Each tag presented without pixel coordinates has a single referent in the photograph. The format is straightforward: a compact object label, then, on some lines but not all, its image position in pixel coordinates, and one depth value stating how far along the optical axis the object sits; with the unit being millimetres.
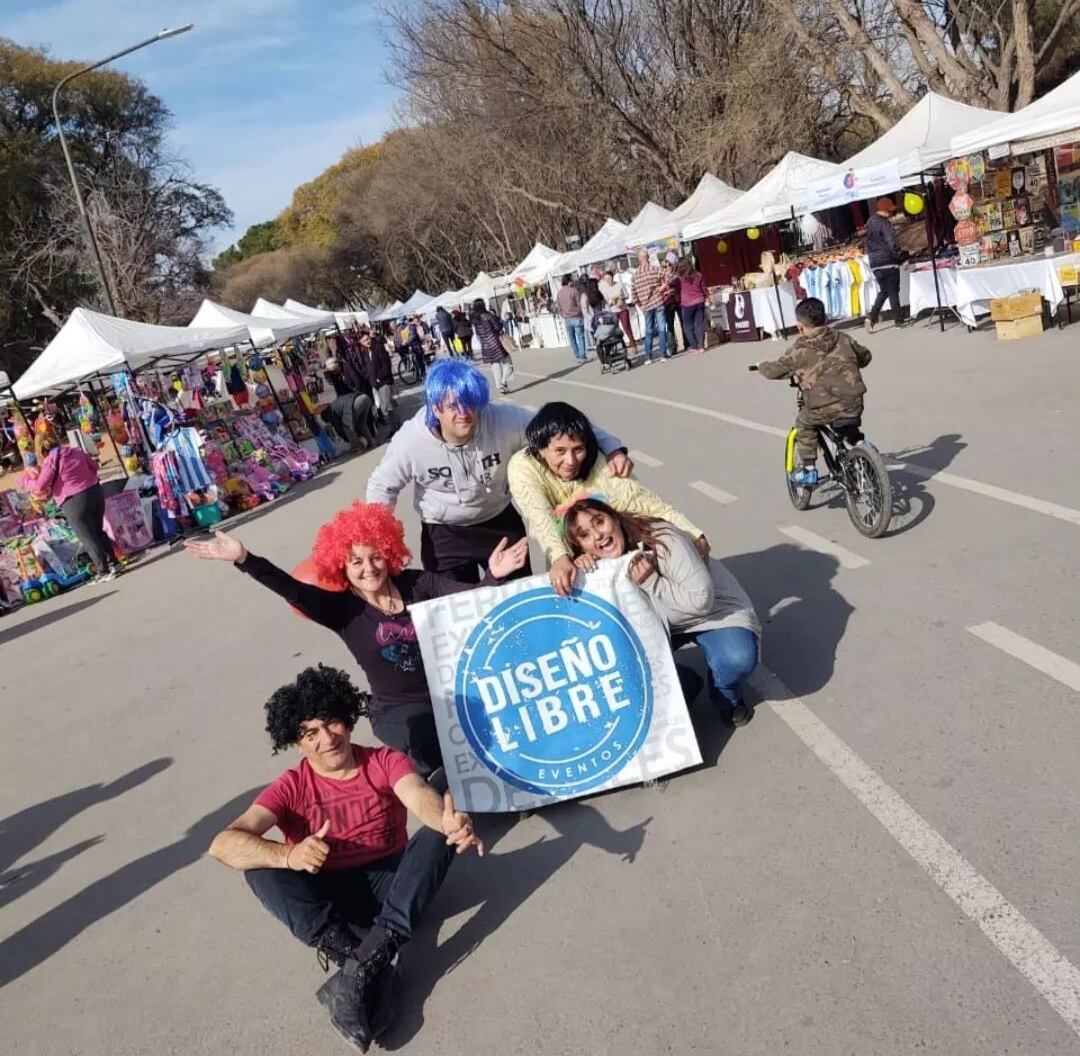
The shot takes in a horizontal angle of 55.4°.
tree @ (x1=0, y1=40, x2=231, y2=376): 35812
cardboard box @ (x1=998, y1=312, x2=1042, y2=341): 12367
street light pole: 17875
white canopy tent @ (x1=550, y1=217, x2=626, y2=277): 24578
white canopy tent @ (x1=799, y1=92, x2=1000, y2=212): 15008
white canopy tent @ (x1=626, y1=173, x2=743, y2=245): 22031
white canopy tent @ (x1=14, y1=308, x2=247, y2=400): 14227
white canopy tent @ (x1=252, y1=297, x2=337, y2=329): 27069
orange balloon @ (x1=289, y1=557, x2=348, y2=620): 4293
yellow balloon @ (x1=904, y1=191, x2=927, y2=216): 15828
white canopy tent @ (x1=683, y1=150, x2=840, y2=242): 18578
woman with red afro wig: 4242
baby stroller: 19609
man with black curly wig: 3150
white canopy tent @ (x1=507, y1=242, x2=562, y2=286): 31364
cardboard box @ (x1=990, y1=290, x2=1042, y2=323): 12328
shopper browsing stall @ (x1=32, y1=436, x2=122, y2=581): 11430
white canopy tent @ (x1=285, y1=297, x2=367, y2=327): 30322
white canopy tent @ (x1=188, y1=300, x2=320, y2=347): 22845
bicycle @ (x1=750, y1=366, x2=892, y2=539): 6320
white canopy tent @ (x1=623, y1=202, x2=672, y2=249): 22944
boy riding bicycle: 6648
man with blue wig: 4617
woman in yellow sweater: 4445
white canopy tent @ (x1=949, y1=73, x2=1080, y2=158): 11812
